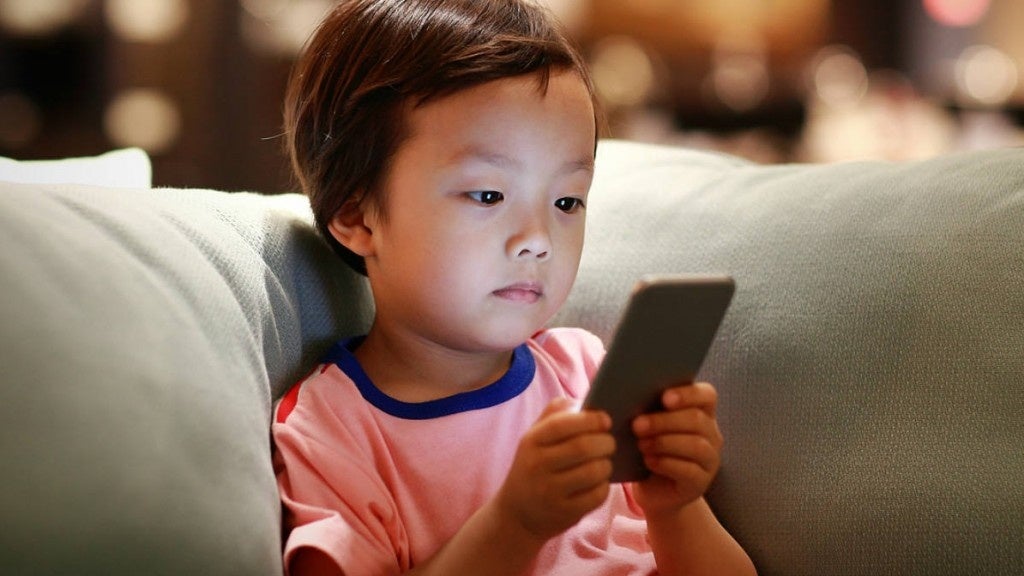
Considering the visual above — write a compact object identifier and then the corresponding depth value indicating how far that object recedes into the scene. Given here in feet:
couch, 2.12
